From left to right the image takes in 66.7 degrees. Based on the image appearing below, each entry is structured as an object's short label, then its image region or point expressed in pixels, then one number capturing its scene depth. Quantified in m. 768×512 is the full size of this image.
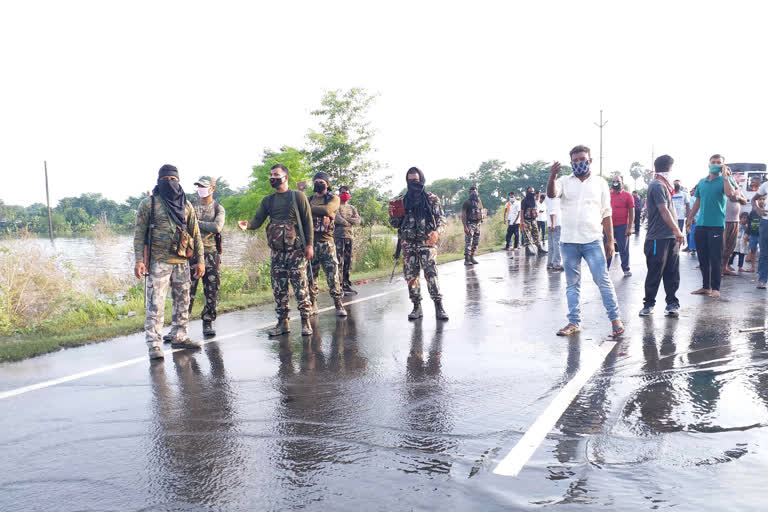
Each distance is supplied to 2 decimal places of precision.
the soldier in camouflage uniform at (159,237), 6.43
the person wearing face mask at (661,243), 7.60
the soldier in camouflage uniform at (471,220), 15.37
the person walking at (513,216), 19.31
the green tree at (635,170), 134.88
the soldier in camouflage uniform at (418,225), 7.58
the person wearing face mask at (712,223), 8.93
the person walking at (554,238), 13.33
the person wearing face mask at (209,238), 7.61
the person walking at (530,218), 17.80
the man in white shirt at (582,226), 6.57
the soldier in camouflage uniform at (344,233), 10.16
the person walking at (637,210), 25.66
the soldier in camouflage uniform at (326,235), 8.35
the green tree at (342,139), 23.08
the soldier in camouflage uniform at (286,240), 7.16
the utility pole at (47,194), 42.17
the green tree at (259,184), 37.28
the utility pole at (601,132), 54.02
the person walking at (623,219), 11.82
